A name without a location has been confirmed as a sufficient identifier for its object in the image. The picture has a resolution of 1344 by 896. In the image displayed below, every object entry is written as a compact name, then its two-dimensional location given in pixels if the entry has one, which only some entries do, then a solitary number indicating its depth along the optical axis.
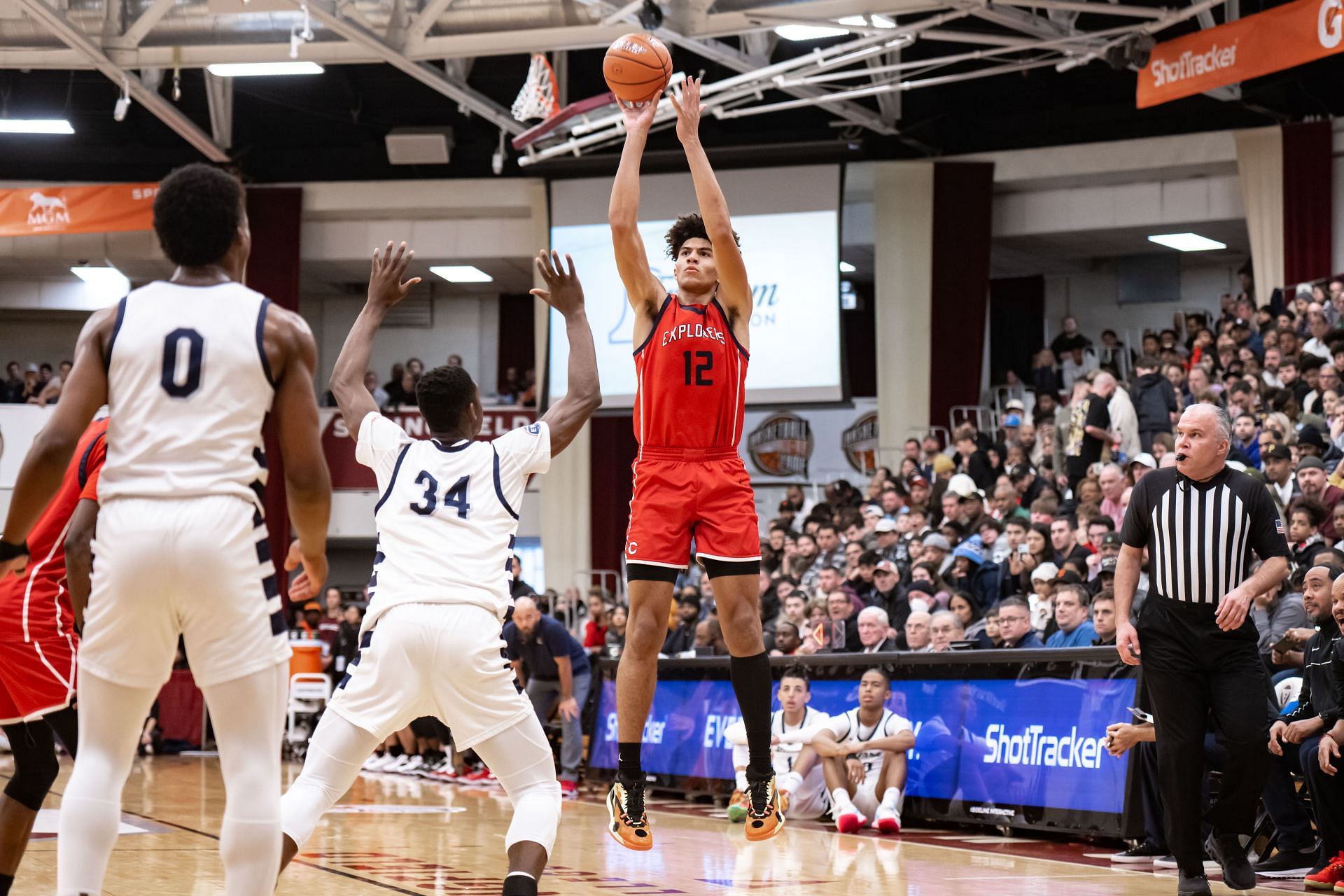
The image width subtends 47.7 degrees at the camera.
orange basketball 5.84
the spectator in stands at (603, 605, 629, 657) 15.07
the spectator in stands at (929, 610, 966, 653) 10.30
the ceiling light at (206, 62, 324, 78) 17.59
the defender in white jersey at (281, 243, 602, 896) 4.54
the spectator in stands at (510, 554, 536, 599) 14.81
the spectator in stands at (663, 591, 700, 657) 14.30
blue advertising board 8.59
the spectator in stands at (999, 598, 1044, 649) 9.80
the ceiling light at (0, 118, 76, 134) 21.67
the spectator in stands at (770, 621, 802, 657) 12.12
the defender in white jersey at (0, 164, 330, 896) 3.50
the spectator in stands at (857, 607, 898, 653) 11.08
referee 6.18
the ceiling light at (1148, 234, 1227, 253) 22.36
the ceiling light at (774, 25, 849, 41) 16.77
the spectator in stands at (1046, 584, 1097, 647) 9.45
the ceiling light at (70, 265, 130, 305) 25.70
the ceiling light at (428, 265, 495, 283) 25.41
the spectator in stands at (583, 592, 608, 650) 16.91
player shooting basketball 5.79
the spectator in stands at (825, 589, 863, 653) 11.89
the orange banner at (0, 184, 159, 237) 22.05
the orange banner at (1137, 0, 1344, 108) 13.81
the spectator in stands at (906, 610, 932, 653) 10.75
